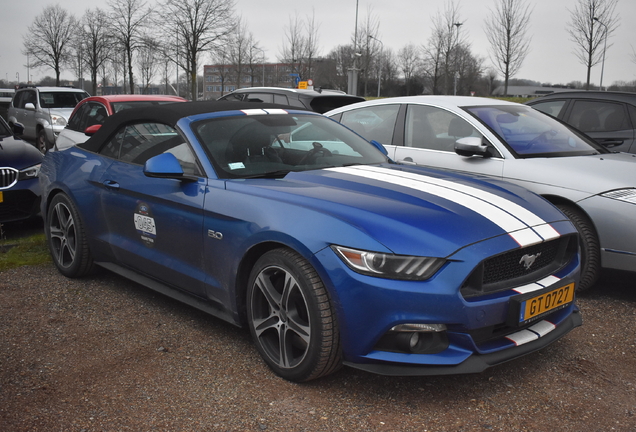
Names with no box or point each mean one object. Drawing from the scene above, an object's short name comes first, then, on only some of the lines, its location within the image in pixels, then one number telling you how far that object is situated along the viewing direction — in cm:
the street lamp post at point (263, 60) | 3978
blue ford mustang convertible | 271
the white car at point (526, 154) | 428
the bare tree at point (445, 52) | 3619
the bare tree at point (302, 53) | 3678
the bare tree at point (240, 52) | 3909
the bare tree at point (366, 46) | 3819
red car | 925
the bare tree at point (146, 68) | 4584
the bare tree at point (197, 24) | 2809
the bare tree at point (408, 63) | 5666
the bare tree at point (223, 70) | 4416
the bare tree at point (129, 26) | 3045
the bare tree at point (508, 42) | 3048
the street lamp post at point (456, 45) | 3581
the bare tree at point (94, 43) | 3563
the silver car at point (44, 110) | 1497
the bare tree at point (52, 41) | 4094
